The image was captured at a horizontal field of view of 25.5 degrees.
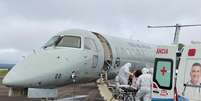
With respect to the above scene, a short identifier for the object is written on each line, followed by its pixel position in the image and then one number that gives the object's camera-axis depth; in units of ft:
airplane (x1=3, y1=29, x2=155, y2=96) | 50.83
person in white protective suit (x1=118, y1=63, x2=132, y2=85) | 55.01
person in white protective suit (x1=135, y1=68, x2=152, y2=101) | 45.21
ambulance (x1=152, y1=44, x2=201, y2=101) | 32.55
